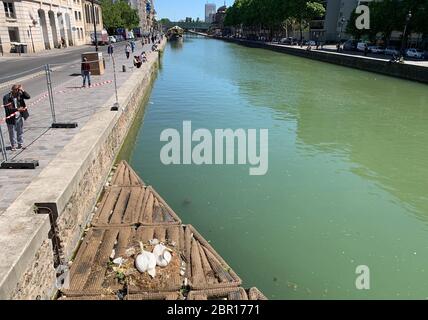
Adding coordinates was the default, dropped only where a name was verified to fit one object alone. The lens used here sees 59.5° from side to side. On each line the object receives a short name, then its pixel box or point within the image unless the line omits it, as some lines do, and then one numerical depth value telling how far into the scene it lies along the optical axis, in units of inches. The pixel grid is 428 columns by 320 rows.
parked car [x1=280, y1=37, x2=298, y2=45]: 3305.6
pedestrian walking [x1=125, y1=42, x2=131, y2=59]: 1424.7
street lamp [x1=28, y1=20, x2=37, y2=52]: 1785.7
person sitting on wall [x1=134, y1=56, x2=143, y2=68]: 1138.5
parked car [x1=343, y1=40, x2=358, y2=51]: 2363.2
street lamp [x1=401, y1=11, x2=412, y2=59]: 1299.0
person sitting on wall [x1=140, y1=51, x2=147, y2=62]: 1304.1
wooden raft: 236.5
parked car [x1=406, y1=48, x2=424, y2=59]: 1697.6
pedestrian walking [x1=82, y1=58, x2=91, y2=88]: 773.9
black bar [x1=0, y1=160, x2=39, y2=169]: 319.0
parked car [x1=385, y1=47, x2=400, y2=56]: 1917.3
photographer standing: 362.4
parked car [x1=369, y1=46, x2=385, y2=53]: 2053.0
